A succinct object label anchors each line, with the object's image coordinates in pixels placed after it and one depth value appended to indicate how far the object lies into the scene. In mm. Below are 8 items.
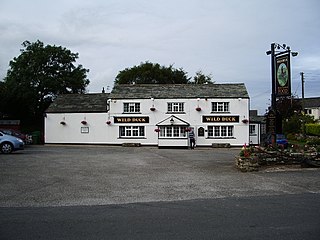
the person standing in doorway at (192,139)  37603
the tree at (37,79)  54938
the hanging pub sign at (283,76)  20156
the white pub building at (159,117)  39312
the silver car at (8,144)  25359
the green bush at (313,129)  50538
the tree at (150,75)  65438
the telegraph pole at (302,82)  49381
